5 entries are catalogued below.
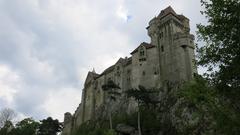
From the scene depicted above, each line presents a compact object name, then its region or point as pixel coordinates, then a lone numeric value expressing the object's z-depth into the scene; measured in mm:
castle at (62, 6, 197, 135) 47588
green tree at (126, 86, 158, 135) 38166
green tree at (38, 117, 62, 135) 54096
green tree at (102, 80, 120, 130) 40376
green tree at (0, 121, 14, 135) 42039
